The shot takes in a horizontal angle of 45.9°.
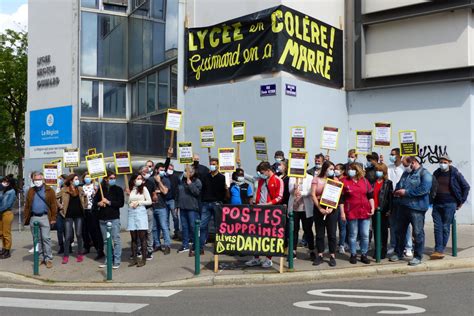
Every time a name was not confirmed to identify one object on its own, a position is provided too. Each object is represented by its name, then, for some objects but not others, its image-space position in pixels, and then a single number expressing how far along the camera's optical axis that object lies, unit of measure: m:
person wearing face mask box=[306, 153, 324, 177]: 10.96
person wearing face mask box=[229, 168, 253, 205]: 11.14
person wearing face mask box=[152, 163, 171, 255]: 11.66
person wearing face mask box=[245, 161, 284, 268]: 10.13
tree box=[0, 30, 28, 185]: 31.97
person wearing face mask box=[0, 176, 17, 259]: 12.60
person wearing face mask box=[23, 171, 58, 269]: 11.40
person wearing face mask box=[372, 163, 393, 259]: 10.52
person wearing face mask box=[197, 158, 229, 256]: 11.34
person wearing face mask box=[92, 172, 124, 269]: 10.97
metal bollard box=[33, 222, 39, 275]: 11.01
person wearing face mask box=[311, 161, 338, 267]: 9.99
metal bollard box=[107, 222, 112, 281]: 9.95
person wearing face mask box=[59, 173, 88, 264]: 11.71
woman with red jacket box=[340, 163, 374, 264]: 10.14
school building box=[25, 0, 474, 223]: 15.10
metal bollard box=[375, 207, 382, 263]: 10.18
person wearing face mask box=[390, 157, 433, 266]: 9.80
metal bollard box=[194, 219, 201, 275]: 9.69
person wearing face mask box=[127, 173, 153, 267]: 10.83
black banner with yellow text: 15.10
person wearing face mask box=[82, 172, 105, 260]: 12.09
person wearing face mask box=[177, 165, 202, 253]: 11.45
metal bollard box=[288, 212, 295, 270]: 9.65
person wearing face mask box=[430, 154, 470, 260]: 10.32
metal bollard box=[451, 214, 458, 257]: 10.62
